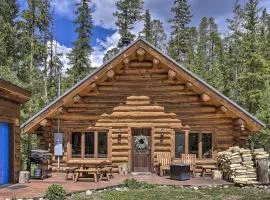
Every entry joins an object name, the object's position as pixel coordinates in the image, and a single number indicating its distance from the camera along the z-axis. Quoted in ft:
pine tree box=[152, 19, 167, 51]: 202.80
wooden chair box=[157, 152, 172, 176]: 58.03
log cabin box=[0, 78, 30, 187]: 45.62
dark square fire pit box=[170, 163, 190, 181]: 54.00
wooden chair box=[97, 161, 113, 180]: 53.36
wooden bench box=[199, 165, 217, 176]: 59.03
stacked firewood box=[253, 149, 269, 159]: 51.57
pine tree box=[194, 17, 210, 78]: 160.56
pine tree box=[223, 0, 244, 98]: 144.25
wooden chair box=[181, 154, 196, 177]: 59.17
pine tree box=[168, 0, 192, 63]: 157.79
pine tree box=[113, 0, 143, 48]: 148.15
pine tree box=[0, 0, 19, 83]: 101.35
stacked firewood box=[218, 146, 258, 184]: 51.02
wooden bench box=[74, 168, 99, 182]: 51.40
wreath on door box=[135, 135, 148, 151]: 62.59
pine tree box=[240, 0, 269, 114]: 111.75
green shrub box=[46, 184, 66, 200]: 39.09
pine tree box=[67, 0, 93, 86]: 134.62
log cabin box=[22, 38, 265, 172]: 61.93
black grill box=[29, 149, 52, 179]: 54.03
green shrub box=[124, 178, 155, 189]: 48.06
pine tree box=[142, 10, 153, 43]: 176.42
